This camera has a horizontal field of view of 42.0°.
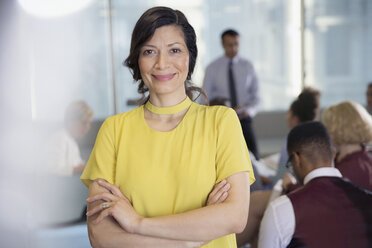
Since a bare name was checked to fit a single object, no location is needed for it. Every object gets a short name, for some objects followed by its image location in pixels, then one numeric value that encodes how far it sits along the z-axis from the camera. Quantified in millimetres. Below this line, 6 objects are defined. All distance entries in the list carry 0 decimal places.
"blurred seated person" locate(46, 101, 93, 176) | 3353
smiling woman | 1130
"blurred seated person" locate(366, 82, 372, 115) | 4410
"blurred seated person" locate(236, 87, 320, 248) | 2537
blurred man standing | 5344
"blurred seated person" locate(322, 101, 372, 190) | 2438
